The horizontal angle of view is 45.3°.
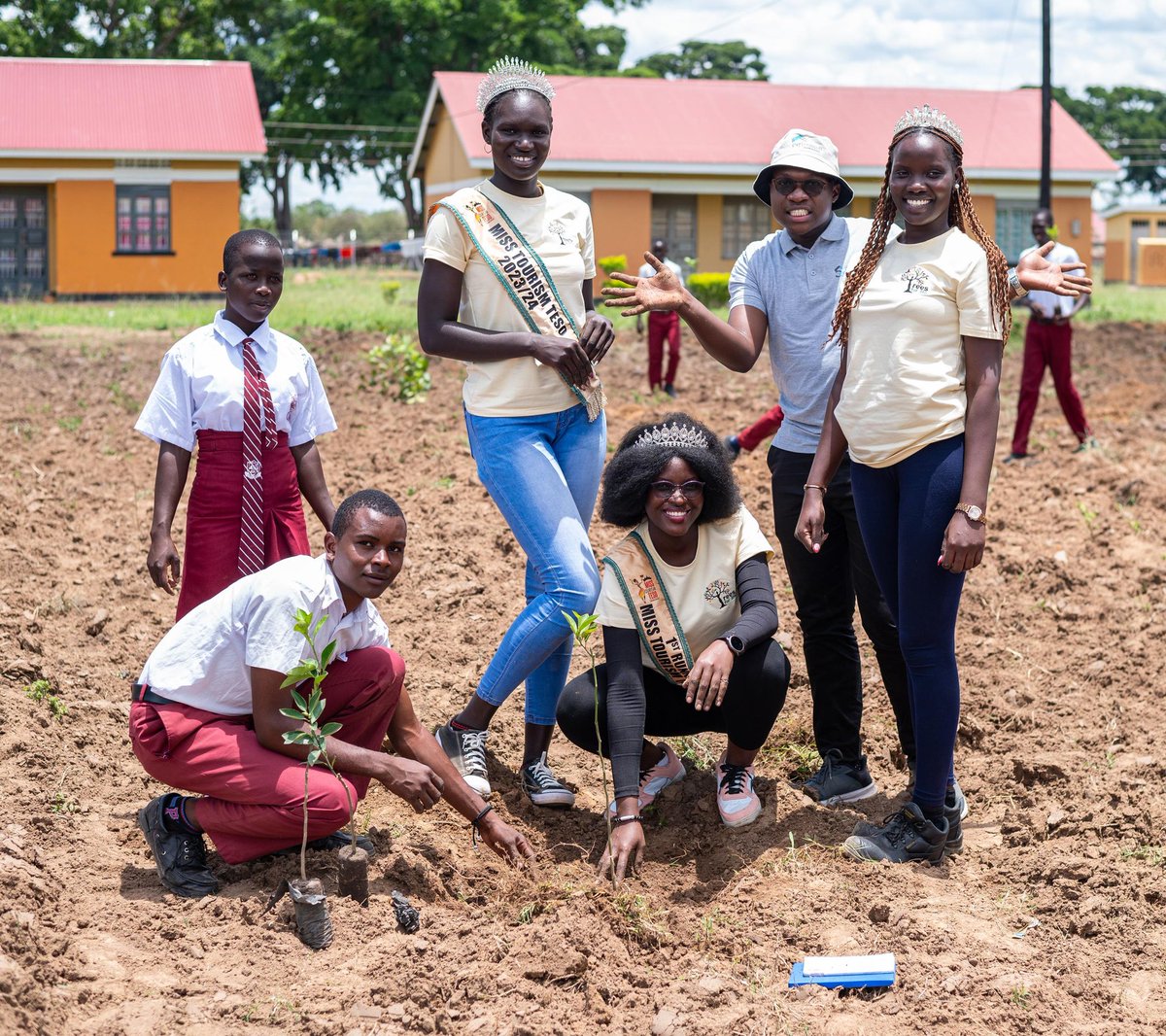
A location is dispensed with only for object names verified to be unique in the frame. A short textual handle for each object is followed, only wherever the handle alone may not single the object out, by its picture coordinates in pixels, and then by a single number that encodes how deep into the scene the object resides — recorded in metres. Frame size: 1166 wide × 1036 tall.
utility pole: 21.42
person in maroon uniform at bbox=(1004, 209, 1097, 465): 10.17
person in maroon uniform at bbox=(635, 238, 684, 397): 12.44
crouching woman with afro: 4.15
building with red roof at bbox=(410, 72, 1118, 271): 28.28
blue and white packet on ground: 3.40
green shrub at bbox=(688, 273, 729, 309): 21.95
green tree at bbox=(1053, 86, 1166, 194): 62.72
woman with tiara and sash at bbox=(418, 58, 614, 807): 4.12
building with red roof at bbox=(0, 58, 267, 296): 24.59
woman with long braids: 3.78
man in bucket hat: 4.25
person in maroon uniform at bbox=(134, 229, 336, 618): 4.26
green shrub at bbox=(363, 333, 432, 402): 11.51
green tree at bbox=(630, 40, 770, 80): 58.69
